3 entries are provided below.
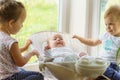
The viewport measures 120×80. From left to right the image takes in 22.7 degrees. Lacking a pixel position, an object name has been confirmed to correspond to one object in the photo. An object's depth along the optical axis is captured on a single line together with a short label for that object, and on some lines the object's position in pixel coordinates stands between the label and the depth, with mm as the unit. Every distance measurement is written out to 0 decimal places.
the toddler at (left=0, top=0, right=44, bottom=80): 1638
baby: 1743
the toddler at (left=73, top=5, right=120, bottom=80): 2016
